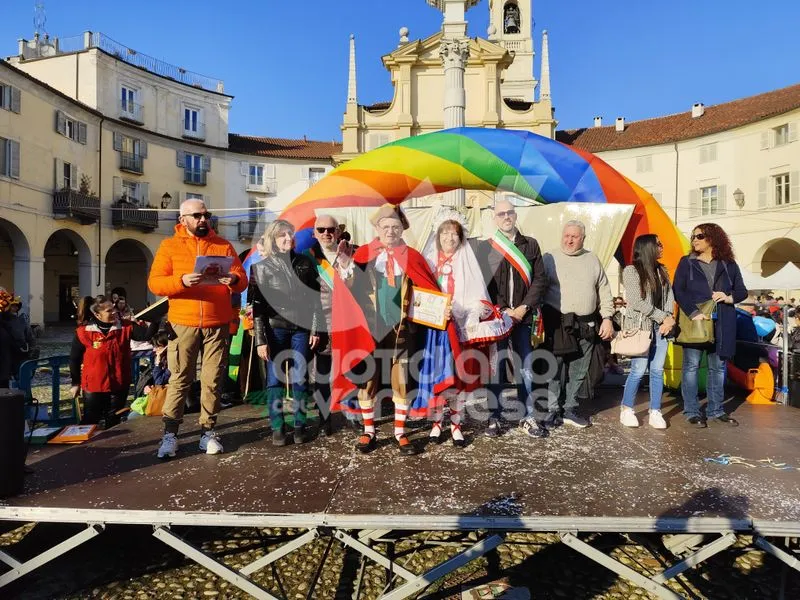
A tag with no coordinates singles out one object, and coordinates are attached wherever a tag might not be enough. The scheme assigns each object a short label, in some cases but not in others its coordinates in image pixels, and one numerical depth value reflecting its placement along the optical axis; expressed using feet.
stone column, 33.19
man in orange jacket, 12.08
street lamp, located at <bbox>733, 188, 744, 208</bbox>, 90.33
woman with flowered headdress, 13.73
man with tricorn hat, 13.02
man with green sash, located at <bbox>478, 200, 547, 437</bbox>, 14.25
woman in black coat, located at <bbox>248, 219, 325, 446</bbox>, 12.90
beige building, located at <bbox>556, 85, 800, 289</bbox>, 83.92
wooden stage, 8.87
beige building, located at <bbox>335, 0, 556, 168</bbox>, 97.60
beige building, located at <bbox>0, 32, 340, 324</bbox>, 68.85
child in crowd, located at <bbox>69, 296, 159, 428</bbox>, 17.26
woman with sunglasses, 15.31
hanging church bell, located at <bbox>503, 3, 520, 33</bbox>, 131.13
